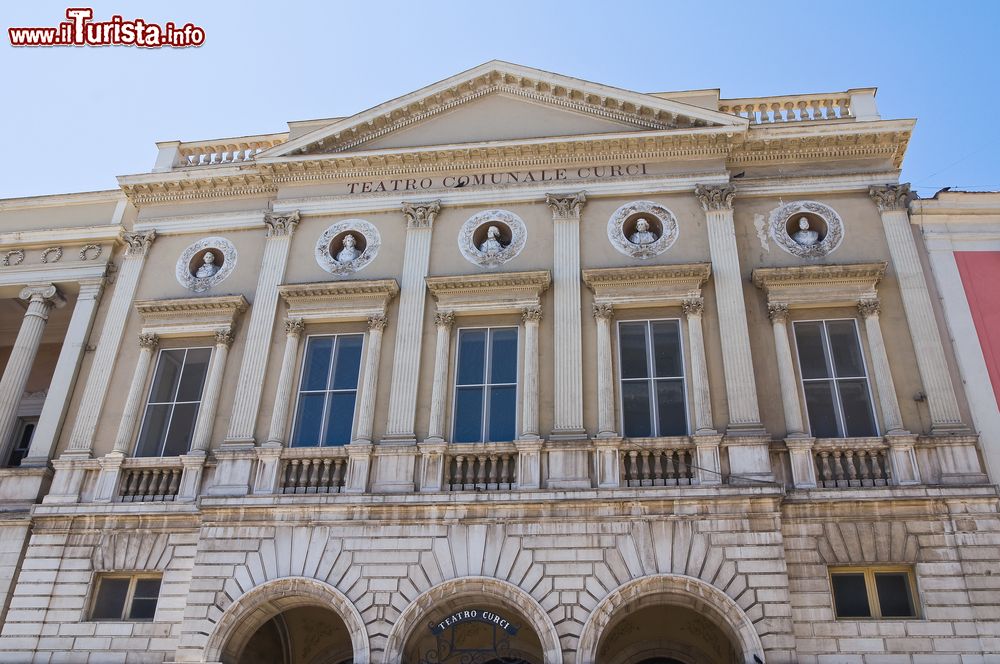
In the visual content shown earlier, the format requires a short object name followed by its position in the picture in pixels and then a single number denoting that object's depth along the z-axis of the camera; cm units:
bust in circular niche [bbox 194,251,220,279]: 1894
